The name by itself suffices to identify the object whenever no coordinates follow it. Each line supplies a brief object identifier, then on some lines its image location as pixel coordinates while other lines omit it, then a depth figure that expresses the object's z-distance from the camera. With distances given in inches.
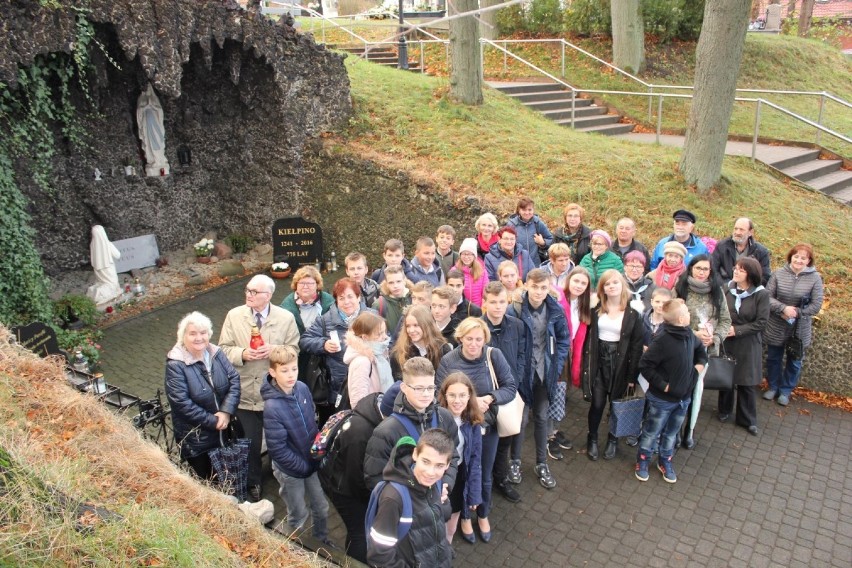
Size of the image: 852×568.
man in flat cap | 322.7
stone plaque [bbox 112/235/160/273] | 535.2
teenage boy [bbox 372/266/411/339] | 269.0
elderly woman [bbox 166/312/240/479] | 224.5
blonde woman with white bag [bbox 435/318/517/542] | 215.8
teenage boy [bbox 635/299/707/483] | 248.4
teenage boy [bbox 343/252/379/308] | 279.6
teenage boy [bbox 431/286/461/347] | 243.9
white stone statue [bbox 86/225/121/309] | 482.6
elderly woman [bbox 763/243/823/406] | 304.5
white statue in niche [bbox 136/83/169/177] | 530.0
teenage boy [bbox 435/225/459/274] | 332.2
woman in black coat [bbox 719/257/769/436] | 290.0
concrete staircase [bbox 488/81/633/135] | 679.7
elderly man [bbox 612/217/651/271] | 328.2
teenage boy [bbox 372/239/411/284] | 299.3
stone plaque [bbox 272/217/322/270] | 530.9
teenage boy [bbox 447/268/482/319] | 276.5
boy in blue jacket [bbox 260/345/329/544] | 205.5
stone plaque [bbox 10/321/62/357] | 321.4
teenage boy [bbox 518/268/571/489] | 252.2
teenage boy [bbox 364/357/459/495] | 175.2
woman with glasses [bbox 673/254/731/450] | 281.4
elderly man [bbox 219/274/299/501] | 250.5
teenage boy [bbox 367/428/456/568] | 154.0
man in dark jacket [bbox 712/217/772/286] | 323.6
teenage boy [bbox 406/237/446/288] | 305.3
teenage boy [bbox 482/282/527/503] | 240.4
